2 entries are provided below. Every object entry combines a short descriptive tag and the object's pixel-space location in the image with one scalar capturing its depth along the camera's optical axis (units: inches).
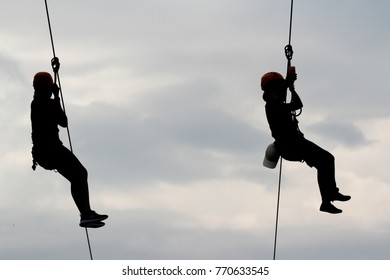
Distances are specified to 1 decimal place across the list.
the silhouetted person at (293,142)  584.7
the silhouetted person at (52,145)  577.3
